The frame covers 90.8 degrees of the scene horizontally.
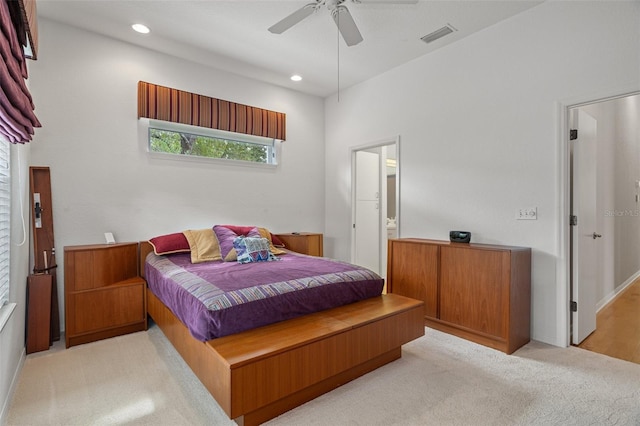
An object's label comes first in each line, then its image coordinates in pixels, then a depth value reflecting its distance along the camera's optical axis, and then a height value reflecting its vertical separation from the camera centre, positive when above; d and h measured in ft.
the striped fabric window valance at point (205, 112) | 11.56 +4.07
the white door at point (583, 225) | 8.94 -0.50
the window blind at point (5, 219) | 6.52 -0.14
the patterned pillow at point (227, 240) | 10.83 -1.04
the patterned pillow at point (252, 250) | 10.50 -1.33
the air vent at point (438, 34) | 10.28 +5.92
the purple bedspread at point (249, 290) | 6.27 -1.84
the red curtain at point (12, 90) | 4.40 +1.91
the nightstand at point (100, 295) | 9.04 -2.50
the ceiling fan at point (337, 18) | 7.96 +5.00
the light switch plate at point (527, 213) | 9.34 -0.13
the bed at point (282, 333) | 5.47 -2.49
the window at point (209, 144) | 12.26 +2.88
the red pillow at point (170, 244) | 10.82 -1.14
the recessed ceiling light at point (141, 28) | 10.25 +6.04
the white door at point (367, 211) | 15.78 -0.06
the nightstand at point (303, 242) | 14.57 -1.49
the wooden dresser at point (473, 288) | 8.65 -2.39
